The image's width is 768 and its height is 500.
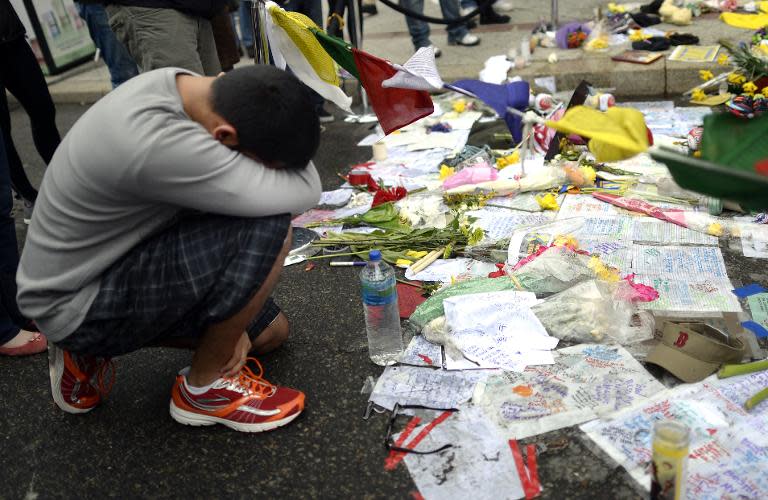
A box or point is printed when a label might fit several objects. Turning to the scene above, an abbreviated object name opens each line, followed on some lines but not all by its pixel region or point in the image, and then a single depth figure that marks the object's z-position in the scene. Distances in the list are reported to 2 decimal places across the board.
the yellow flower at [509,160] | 3.91
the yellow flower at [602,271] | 2.68
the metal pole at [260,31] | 3.43
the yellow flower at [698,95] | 4.61
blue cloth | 2.71
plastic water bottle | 2.38
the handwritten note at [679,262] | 2.72
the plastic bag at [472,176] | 3.73
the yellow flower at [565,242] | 2.92
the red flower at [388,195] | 3.68
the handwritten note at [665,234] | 2.99
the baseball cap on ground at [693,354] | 2.14
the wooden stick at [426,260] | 3.01
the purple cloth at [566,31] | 5.77
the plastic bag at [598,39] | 5.64
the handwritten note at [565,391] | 2.07
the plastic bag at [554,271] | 2.67
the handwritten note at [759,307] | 2.41
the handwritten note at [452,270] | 2.94
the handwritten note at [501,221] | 3.25
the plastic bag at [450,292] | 2.60
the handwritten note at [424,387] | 2.20
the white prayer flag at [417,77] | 2.69
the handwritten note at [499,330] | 2.34
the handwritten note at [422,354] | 2.39
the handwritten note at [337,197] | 3.83
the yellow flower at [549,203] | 3.41
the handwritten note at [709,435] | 1.77
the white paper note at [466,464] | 1.85
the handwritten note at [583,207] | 3.33
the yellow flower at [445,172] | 3.96
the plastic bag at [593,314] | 2.38
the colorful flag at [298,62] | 3.35
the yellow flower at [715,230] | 3.02
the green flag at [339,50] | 2.97
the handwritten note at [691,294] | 2.48
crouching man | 1.86
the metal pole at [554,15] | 6.07
